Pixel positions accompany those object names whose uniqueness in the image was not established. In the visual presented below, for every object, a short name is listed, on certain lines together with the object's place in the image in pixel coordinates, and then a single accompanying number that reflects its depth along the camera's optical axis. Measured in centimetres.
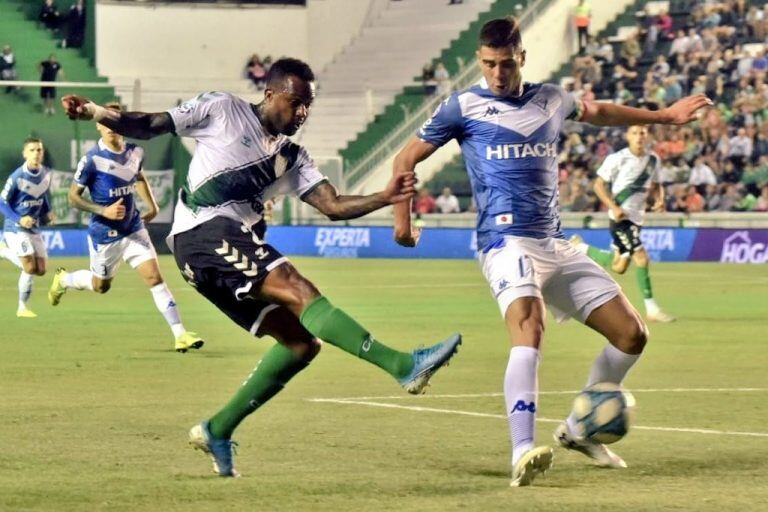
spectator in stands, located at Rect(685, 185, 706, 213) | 3845
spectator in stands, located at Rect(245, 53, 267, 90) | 5138
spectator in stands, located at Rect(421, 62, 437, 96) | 4847
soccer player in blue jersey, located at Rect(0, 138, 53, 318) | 2289
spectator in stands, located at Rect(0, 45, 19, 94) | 4662
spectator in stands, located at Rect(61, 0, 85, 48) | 5103
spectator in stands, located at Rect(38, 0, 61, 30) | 5094
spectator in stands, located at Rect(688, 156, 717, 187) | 3888
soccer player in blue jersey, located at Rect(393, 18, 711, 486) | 931
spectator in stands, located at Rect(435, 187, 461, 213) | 4347
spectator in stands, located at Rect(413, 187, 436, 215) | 4394
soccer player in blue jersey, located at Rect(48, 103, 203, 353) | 1861
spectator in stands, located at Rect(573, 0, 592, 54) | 4812
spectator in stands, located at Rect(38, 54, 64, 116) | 4366
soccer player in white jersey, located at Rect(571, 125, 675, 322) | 2195
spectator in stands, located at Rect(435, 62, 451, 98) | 4745
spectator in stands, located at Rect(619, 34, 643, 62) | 4488
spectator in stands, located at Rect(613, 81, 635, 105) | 4281
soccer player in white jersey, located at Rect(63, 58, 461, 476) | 928
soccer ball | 942
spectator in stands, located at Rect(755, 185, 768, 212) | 3734
